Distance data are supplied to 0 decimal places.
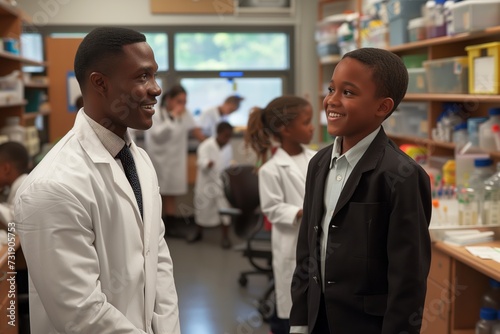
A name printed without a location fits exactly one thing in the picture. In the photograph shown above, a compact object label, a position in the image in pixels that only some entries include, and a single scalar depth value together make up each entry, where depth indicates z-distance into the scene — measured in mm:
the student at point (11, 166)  2826
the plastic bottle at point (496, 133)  2793
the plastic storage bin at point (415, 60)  3738
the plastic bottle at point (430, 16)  3370
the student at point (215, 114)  6027
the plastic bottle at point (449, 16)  3031
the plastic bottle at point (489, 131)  2836
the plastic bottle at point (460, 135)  3174
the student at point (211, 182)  5434
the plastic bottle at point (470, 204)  2529
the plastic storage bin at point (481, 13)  2719
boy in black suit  1390
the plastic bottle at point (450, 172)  3180
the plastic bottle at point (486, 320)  2221
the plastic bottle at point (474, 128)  2988
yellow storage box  2670
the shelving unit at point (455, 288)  2324
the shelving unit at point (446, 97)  3072
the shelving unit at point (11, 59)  4449
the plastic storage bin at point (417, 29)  3535
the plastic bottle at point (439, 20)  3233
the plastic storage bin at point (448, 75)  3090
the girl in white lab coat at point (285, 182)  2475
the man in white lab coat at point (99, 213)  1118
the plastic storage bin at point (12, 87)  4062
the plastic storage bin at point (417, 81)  3596
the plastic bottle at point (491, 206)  2498
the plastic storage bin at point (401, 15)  3668
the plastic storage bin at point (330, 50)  5594
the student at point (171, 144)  5598
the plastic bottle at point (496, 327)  2252
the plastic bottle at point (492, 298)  2338
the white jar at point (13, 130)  4289
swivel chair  4160
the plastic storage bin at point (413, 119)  3721
